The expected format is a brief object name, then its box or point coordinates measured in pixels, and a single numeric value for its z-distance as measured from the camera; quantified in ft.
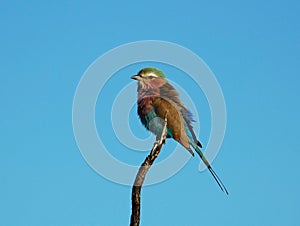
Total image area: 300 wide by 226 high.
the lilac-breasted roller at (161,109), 68.95
